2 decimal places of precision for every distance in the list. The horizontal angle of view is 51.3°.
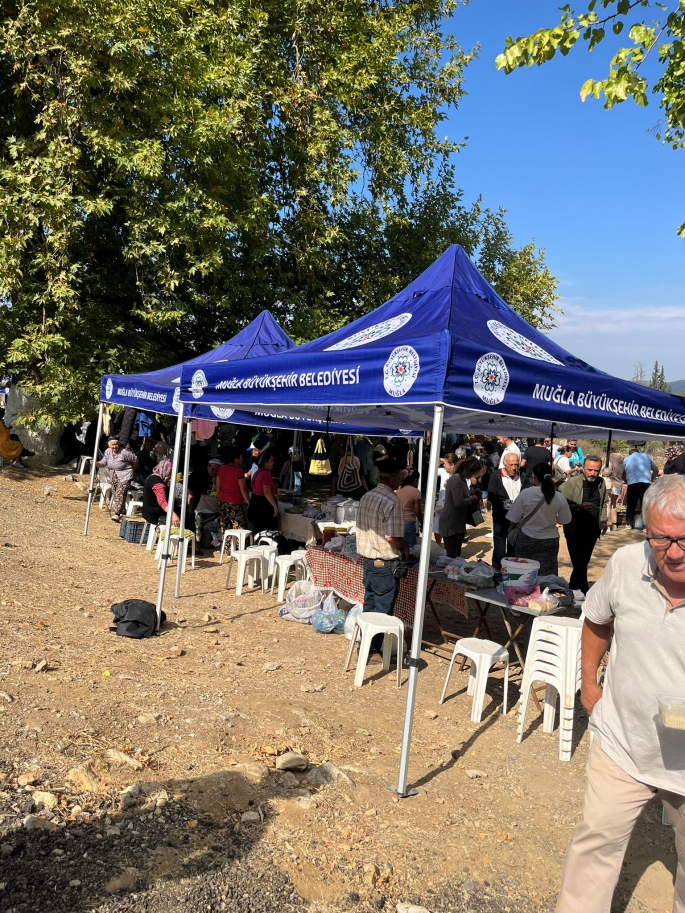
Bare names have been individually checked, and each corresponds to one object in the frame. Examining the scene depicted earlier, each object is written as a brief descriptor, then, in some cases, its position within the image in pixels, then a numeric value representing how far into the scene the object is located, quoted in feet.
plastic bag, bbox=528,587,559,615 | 18.04
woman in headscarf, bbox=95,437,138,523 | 41.88
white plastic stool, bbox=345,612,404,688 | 18.63
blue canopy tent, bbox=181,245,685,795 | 13.69
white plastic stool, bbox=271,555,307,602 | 26.96
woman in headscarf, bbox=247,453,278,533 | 32.40
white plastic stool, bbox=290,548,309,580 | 26.58
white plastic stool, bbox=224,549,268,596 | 27.86
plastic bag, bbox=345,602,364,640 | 22.72
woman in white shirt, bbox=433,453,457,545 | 36.84
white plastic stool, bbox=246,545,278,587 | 28.45
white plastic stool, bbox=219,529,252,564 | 30.03
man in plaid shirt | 20.08
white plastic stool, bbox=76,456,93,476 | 53.16
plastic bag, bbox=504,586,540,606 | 18.84
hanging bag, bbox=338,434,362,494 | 45.55
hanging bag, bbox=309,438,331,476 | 48.74
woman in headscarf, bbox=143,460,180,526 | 33.45
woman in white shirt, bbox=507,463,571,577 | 23.47
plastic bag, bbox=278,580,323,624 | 24.76
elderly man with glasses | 7.64
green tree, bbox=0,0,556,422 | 41.16
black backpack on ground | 20.85
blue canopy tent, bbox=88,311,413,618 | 30.42
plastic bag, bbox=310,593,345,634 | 23.54
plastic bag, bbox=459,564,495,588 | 20.54
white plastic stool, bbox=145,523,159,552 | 35.35
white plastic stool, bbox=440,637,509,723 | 16.97
